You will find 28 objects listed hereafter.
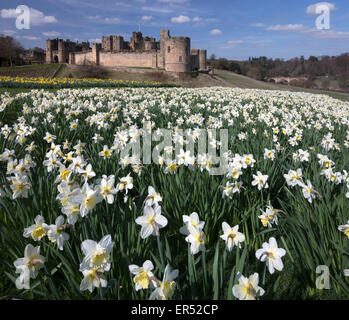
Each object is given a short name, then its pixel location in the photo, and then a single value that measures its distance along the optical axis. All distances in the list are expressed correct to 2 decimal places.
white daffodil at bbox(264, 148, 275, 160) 2.64
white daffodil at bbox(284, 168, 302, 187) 1.88
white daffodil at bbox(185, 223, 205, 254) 1.23
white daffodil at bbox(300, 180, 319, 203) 1.73
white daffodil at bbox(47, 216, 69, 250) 1.20
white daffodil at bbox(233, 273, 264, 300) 1.03
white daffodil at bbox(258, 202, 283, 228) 1.64
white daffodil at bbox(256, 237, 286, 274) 1.19
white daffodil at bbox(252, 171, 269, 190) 2.03
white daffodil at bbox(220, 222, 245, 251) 1.31
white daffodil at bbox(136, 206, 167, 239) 1.24
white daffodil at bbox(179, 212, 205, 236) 1.24
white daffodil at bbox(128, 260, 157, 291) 1.05
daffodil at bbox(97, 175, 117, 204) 1.46
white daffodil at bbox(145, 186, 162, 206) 1.50
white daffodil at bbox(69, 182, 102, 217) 1.28
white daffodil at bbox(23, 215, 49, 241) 1.27
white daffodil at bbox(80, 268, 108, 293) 1.06
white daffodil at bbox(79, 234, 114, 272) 1.04
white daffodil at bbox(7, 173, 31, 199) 1.62
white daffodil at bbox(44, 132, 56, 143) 3.16
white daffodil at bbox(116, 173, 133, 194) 1.73
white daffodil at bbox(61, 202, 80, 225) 1.29
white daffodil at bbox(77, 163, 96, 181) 1.81
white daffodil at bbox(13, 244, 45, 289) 1.08
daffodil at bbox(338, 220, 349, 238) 1.43
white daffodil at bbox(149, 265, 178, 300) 1.01
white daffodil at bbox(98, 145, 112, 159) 2.47
